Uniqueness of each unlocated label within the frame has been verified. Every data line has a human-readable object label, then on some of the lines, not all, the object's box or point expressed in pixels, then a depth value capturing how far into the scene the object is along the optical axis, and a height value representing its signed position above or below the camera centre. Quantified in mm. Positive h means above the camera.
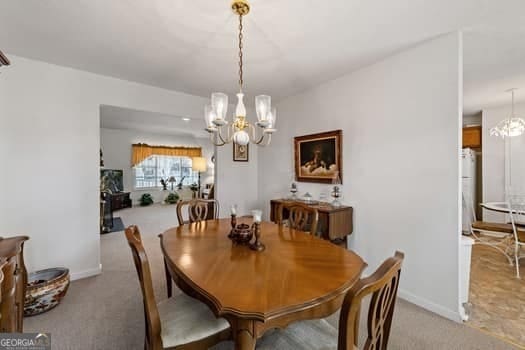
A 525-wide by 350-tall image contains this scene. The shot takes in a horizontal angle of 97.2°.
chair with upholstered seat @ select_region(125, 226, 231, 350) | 1072 -791
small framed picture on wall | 4203 +389
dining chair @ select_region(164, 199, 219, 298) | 2598 -415
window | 8336 +139
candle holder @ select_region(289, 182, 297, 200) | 3562 -264
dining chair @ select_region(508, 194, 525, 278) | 2820 -720
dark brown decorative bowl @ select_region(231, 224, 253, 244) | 1687 -449
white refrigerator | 4224 -214
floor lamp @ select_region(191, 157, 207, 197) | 8812 +395
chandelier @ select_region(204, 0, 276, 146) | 1770 +474
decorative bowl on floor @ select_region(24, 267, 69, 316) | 1987 -1057
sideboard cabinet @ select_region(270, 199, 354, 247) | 2643 -577
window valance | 7922 +855
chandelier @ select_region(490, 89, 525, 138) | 3643 +734
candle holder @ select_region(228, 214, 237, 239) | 1851 -399
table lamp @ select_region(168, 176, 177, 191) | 8914 -212
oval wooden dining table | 920 -524
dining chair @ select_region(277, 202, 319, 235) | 2265 -427
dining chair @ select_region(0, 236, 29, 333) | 1229 -667
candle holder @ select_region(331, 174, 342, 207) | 2919 -222
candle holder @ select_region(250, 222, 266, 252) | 1579 -483
